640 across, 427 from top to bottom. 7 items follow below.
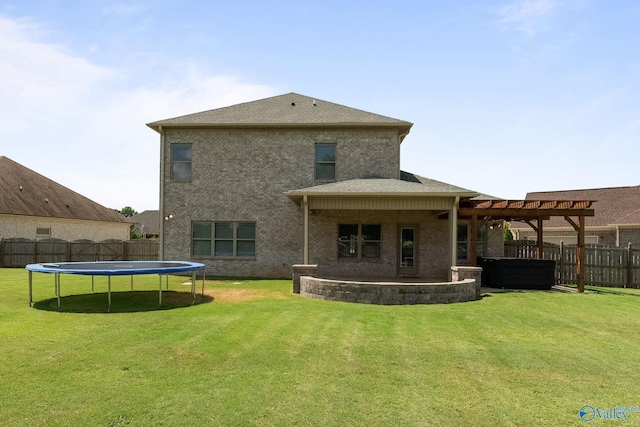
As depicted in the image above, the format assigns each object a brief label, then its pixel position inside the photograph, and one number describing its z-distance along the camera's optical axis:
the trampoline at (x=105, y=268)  9.35
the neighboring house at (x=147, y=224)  51.33
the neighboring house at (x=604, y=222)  22.44
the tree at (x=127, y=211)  111.44
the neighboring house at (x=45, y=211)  24.38
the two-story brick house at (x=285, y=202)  15.64
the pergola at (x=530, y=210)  13.04
